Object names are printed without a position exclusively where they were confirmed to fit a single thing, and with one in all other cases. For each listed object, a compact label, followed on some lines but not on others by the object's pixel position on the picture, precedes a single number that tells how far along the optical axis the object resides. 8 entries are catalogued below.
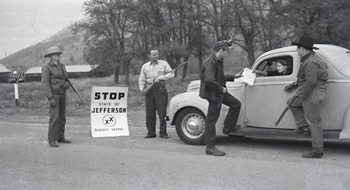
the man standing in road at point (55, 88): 9.01
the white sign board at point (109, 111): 10.26
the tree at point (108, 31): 47.94
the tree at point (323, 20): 36.16
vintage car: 7.32
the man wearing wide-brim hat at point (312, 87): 7.11
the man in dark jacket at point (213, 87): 7.59
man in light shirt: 9.99
